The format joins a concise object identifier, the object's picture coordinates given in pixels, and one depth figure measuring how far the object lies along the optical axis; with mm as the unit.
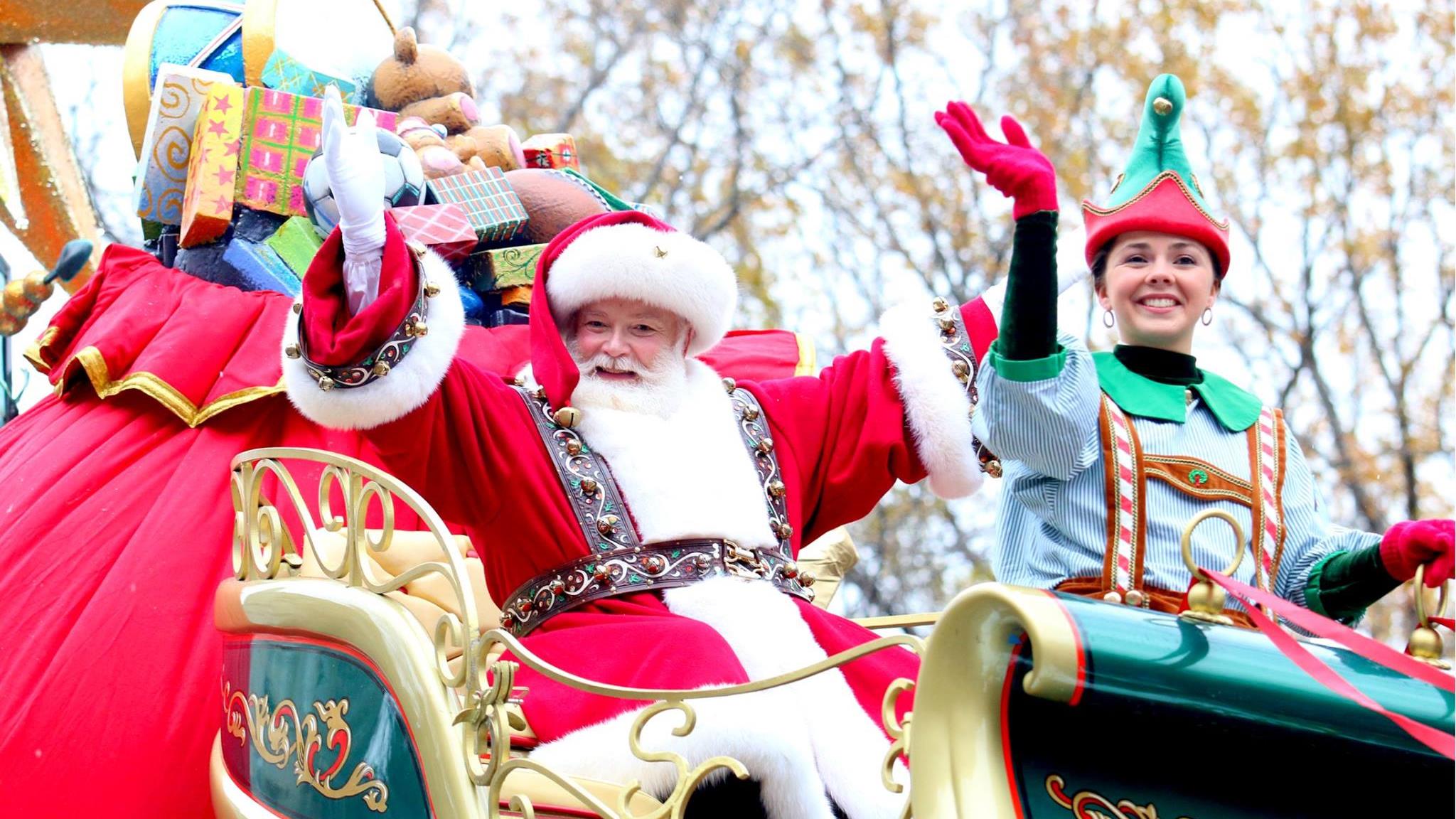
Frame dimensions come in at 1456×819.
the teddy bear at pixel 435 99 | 9281
